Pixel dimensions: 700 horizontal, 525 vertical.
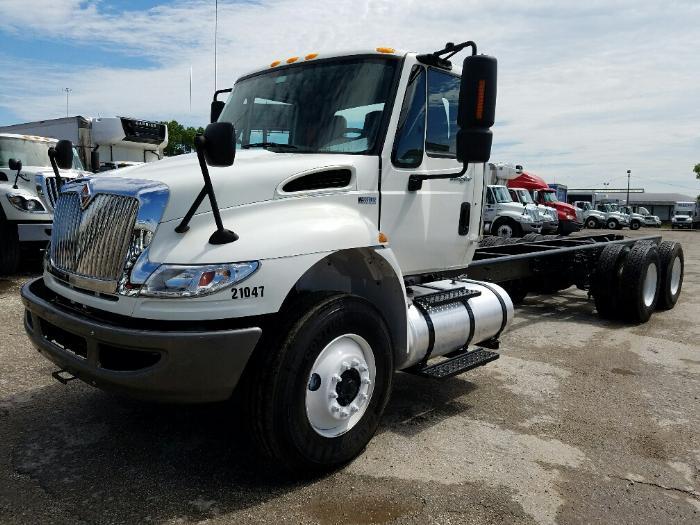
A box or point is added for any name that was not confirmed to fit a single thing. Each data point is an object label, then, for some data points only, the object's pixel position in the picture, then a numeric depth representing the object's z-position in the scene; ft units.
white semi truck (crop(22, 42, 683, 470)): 9.18
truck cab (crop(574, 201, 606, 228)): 135.95
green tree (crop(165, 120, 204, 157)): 174.40
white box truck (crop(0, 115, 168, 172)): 49.16
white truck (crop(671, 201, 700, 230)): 156.76
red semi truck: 88.63
